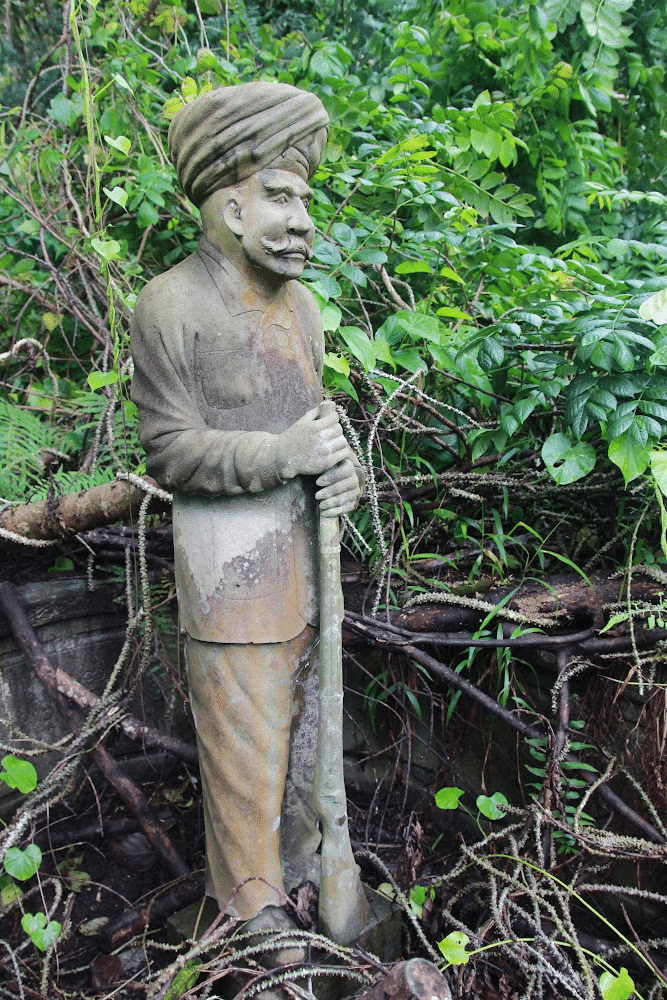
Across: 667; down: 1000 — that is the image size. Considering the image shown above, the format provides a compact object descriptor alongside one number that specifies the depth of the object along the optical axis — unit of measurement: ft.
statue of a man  5.55
